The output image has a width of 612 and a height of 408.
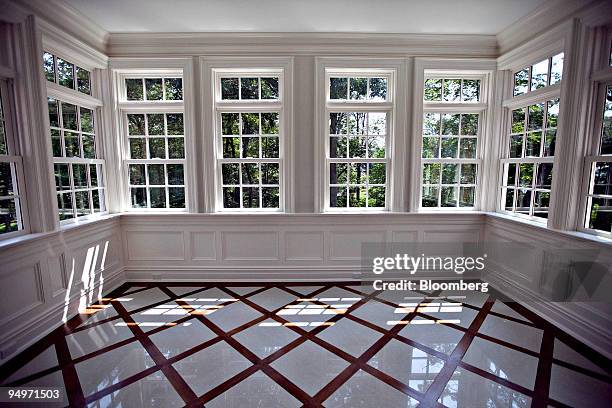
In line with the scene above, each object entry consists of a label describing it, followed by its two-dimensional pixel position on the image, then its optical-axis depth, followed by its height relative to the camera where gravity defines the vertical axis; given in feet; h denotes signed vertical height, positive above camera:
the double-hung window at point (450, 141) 11.66 +1.33
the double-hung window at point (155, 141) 11.35 +1.30
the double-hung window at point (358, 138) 11.43 +1.43
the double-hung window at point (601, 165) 7.73 +0.21
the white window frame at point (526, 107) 8.87 +2.32
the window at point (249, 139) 11.34 +1.38
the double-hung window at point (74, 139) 9.04 +1.17
